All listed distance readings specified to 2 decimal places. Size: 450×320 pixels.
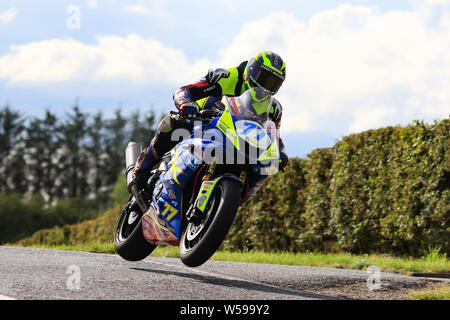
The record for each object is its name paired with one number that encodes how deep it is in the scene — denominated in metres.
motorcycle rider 9.98
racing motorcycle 9.25
